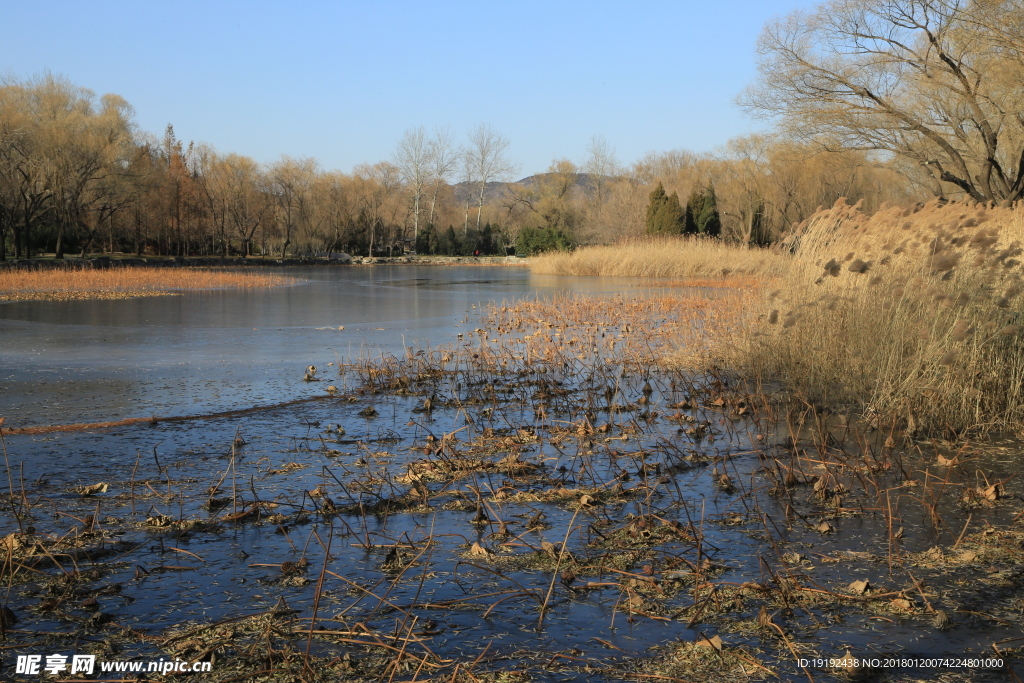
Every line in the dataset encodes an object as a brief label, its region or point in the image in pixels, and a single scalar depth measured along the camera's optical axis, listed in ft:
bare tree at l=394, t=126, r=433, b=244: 295.48
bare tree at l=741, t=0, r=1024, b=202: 81.25
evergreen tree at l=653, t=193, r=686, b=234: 199.82
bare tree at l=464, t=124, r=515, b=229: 309.63
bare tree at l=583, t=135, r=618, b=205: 318.45
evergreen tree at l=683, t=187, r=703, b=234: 231.91
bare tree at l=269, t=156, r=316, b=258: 248.93
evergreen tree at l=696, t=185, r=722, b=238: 234.99
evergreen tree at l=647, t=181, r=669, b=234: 201.16
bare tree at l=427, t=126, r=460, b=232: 301.12
